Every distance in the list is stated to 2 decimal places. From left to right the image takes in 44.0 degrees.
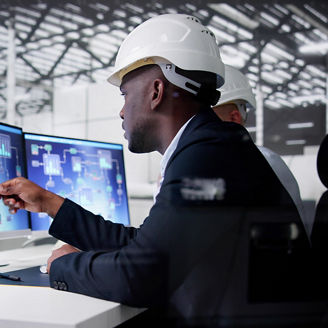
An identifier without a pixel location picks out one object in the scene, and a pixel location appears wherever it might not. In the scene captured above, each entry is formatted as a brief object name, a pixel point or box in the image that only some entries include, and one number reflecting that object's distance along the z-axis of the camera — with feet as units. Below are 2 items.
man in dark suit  2.59
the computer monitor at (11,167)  4.08
